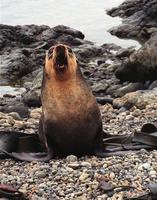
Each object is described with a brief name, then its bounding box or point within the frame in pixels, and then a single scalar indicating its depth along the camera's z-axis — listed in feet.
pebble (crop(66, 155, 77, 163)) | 21.72
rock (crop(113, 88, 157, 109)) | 35.35
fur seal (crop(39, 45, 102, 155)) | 22.41
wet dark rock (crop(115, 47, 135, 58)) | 61.16
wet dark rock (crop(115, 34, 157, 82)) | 44.58
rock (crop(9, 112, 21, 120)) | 35.42
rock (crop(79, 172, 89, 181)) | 19.09
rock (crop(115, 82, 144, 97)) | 43.05
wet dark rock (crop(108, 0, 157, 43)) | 74.84
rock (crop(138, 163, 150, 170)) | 19.53
